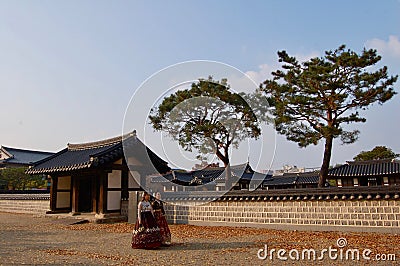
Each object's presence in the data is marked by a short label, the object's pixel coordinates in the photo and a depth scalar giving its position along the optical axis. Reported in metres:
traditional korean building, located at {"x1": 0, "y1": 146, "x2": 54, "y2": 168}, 31.28
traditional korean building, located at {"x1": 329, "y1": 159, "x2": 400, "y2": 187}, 25.03
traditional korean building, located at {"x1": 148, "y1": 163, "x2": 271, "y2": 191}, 24.52
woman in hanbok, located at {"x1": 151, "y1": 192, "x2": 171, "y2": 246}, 7.42
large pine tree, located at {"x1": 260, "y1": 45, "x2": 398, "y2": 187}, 13.18
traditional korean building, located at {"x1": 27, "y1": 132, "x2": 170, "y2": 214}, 13.82
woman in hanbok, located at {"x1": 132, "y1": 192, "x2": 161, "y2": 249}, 7.05
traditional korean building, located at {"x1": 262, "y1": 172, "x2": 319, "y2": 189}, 33.25
